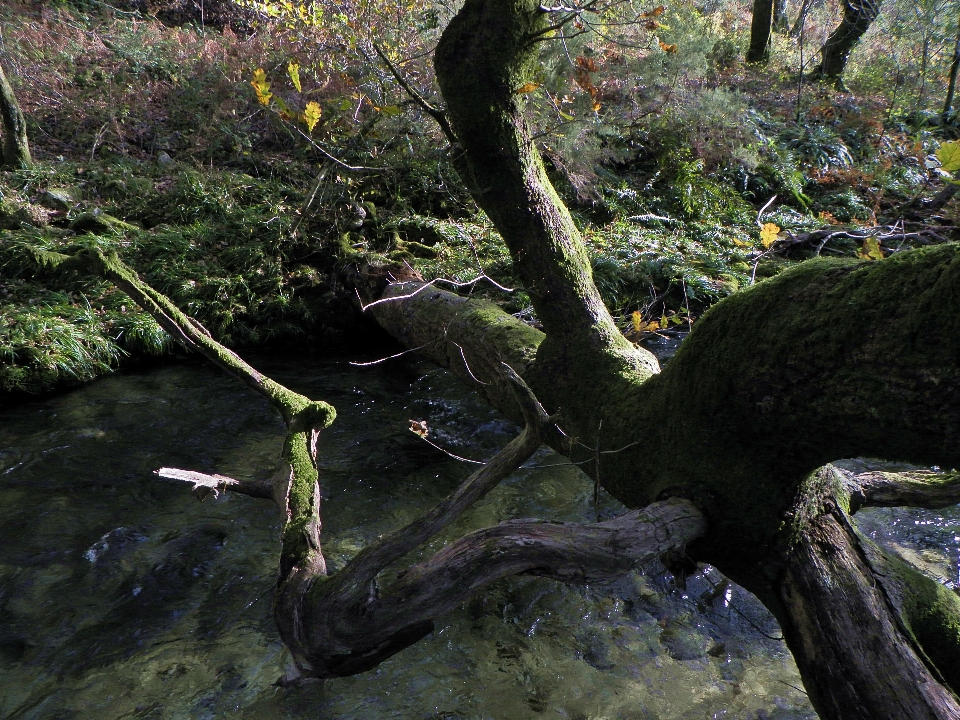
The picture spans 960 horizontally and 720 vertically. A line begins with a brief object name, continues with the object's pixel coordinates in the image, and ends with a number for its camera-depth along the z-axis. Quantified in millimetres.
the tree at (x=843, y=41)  13611
